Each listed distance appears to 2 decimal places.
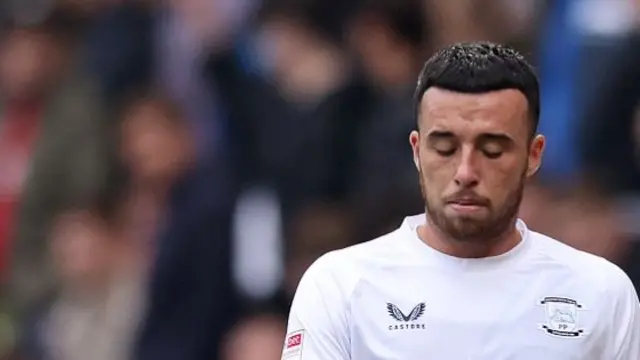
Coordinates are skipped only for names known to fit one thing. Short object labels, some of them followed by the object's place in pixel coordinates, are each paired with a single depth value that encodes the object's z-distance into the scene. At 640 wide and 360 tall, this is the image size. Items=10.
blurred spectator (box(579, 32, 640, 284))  17.06
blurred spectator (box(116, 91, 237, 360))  17.95
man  9.91
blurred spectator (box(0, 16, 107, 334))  20.64
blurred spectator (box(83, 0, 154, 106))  20.97
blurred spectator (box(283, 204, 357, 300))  17.53
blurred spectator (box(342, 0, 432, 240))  16.83
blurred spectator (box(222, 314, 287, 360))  17.16
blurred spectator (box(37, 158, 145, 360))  19.03
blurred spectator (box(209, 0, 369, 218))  18.58
